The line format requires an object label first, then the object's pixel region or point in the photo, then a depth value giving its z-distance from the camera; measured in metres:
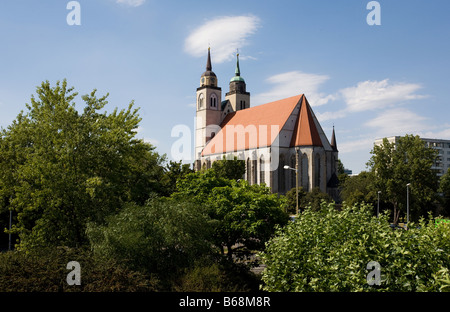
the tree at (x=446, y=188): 60.99
